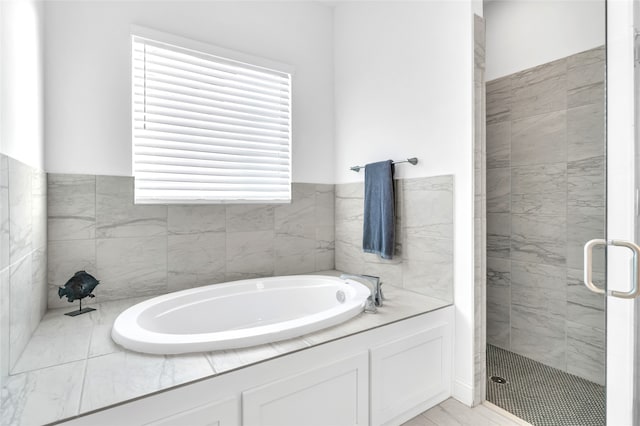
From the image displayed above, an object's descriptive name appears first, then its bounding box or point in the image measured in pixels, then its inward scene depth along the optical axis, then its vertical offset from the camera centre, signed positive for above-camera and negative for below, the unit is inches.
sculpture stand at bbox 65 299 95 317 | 71.9 -21.8
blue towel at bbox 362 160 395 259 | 91.3 +1.1
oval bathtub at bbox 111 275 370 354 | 54.3 -21.3
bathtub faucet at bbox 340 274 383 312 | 75.2 -18.1
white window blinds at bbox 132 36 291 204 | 85.7 +24.4
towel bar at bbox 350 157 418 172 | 87.1 +14.3
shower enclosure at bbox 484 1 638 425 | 74.7 -5.5
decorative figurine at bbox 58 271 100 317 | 69.7 -15.8
